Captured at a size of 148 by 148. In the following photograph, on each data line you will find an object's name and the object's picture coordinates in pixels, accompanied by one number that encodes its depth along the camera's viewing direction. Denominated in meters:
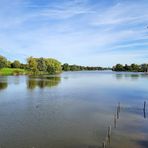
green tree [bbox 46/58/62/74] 94.36
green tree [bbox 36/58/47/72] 88.46
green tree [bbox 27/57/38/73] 85.12
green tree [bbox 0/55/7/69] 77.59
